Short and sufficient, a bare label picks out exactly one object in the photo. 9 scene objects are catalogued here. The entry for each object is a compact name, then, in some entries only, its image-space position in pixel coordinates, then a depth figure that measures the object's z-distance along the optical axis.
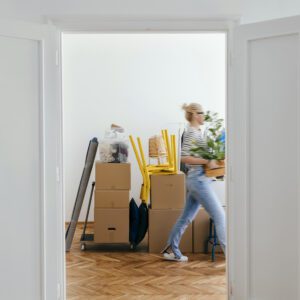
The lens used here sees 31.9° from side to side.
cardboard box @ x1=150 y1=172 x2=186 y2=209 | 5.54
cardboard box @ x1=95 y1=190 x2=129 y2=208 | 5.60
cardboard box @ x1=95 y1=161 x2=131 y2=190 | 5.62
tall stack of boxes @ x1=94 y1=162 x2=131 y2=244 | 5.59
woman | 4.83
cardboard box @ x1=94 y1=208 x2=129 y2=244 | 5.59
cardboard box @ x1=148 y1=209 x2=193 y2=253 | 5.53
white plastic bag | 5.66
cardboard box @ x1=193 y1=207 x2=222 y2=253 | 5.49
